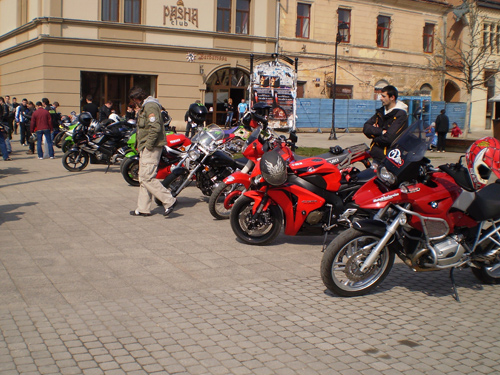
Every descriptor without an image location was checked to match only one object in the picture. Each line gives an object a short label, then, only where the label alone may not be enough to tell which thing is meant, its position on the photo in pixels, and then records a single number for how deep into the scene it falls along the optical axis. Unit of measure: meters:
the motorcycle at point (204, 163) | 9.48
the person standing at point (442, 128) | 23.44
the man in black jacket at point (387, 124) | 7.95
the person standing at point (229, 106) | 31.97
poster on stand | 25.88
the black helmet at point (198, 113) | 10.55
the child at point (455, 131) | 30.80
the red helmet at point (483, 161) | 5.29
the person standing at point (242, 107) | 30.22
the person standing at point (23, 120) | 21.25
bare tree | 42.07
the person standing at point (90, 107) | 20.33
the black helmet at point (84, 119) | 14.47
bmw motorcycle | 5.23
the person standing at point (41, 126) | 17.10
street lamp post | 29.72
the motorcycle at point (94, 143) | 14.30
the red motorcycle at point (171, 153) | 10.04
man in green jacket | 8.76
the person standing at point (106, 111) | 20.15
